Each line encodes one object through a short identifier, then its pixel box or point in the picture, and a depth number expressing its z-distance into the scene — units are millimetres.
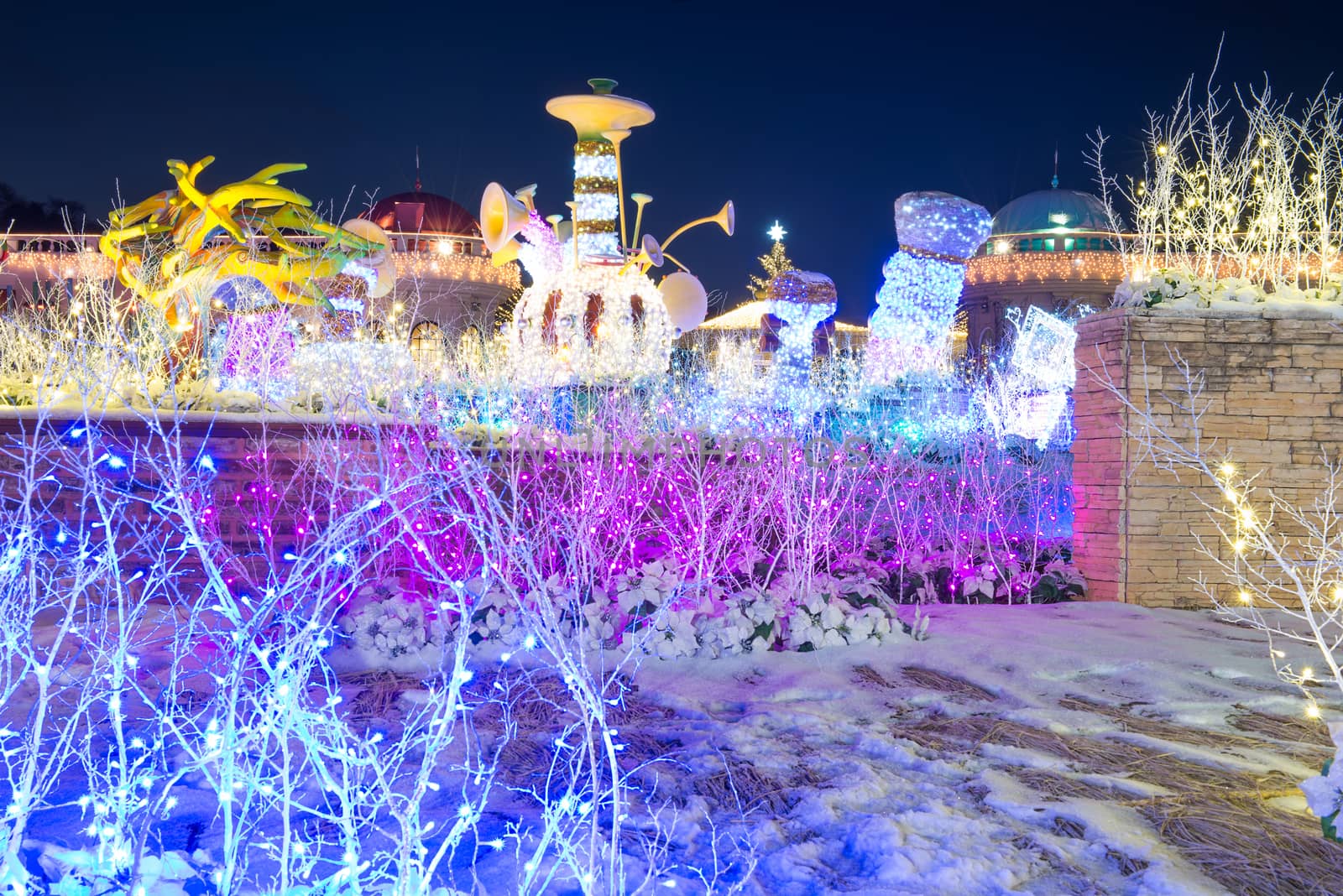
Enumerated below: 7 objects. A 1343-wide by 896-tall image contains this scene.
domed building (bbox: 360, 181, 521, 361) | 29953
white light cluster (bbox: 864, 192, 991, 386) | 19469
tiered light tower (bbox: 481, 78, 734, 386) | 14594
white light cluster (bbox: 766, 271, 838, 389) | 22234
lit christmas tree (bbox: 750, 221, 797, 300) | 31953
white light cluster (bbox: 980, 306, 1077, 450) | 16734
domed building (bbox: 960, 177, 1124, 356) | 34281
